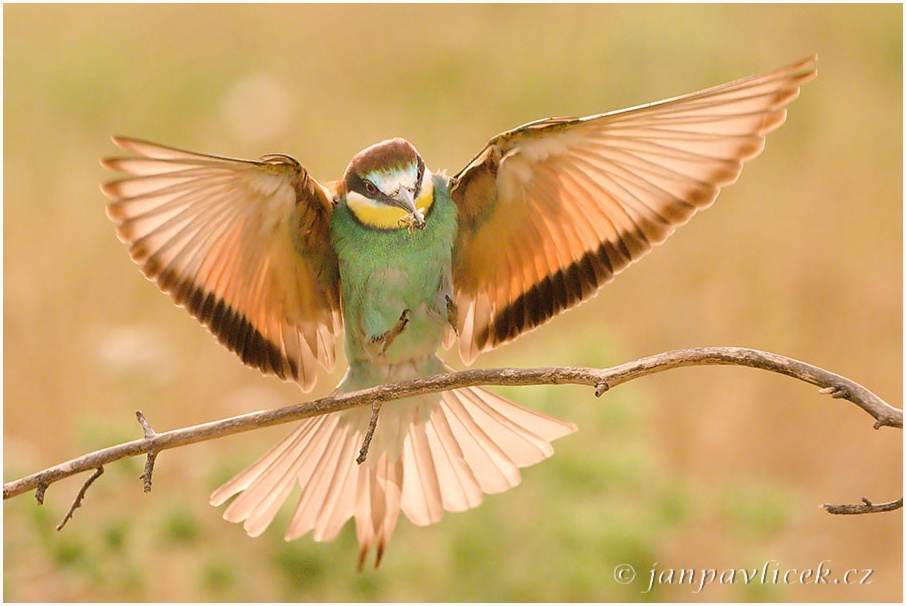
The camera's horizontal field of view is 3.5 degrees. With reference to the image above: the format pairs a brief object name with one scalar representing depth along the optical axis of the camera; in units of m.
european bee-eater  6.83
